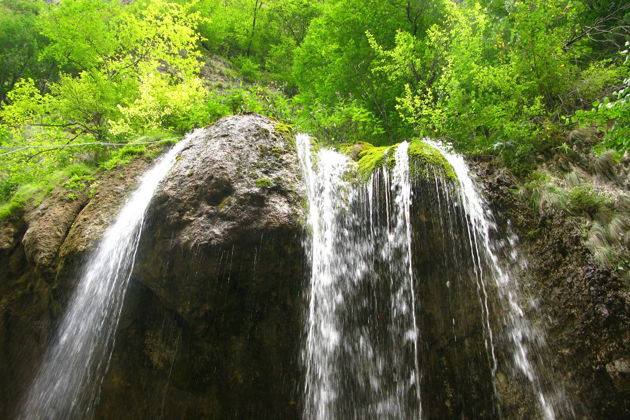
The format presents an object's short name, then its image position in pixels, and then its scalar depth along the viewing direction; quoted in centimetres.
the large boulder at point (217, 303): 400
